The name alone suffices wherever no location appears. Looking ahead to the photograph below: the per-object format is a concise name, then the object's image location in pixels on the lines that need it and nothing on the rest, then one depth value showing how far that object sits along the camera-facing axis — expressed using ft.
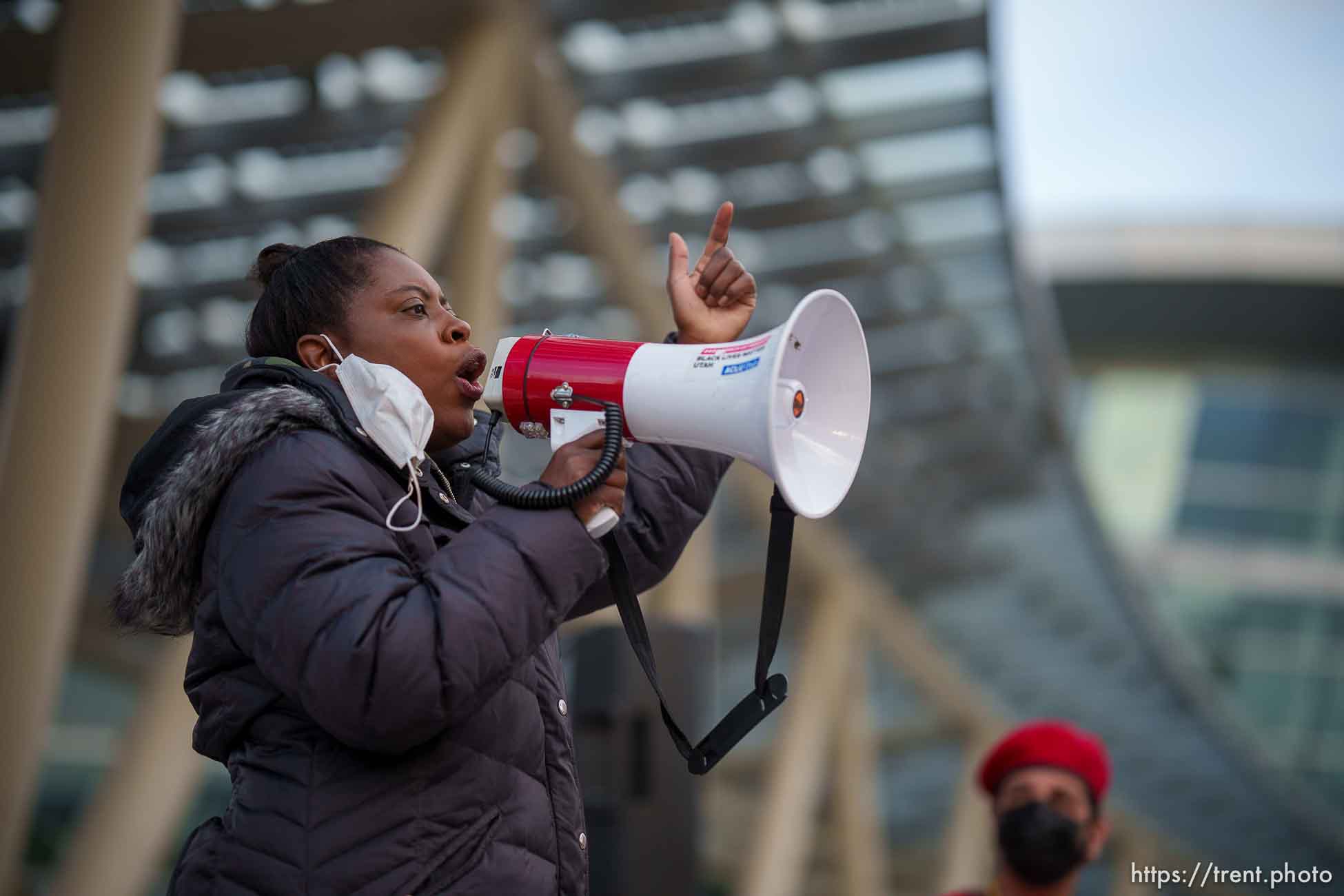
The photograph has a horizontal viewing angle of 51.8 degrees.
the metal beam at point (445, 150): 21.67
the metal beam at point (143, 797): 18.10
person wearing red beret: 12.55
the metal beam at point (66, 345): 14.35
